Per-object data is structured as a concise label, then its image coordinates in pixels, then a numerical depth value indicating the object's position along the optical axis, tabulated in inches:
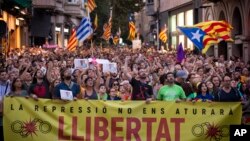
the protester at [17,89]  478.3
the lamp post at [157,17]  2820.4
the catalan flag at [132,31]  2266.4
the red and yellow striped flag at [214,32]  891.4
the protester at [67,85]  499.8
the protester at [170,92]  492.1
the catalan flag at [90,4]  1510.7
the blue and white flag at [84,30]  1060.5
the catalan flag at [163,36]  1660.2
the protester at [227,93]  486.0
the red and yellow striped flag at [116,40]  2642.7
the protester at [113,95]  508.7
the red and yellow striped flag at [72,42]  1310.7
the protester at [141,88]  537.7
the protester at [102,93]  506.0
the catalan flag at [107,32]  2127.2
